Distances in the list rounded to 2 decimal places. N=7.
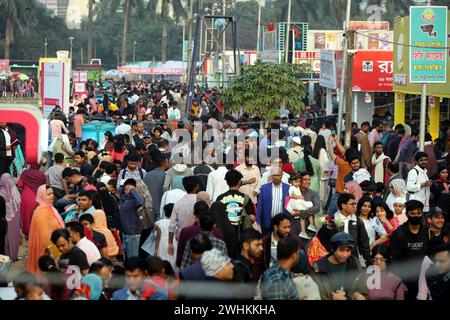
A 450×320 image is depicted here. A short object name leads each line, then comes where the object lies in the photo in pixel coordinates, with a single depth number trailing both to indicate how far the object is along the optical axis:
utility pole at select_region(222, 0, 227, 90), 42.95
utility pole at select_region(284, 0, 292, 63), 48.35
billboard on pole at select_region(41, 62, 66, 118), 26.70
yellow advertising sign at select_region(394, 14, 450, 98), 29.09
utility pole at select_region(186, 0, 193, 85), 68.62
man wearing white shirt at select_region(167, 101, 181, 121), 29.65
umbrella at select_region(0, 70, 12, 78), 69.25
